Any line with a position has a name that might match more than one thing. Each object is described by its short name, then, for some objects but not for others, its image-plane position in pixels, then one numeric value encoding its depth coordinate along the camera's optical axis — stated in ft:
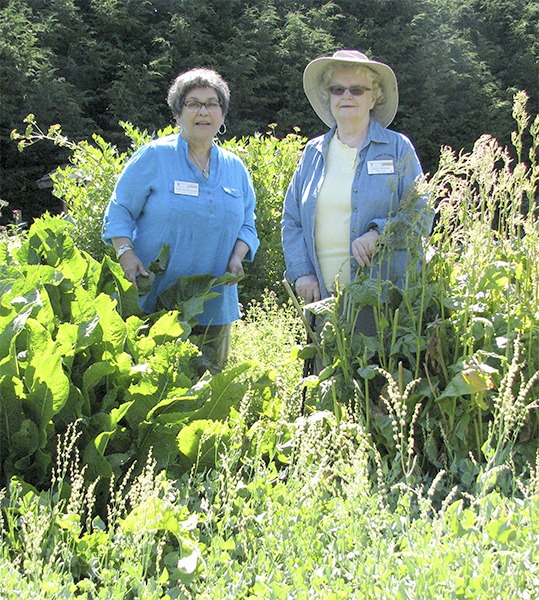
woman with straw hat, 10.60
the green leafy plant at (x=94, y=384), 8.09
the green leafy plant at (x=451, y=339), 8.57
